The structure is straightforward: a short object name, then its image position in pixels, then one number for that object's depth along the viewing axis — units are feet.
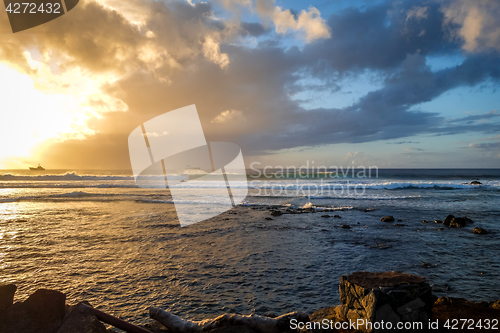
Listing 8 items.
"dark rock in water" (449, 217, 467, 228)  37.40
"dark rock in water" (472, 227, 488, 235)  32.89
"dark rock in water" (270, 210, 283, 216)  49.71
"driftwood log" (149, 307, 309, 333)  11.66
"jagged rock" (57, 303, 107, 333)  10.73
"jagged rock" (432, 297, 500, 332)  11.00
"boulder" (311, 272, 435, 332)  10.00
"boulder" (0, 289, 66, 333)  10.77
